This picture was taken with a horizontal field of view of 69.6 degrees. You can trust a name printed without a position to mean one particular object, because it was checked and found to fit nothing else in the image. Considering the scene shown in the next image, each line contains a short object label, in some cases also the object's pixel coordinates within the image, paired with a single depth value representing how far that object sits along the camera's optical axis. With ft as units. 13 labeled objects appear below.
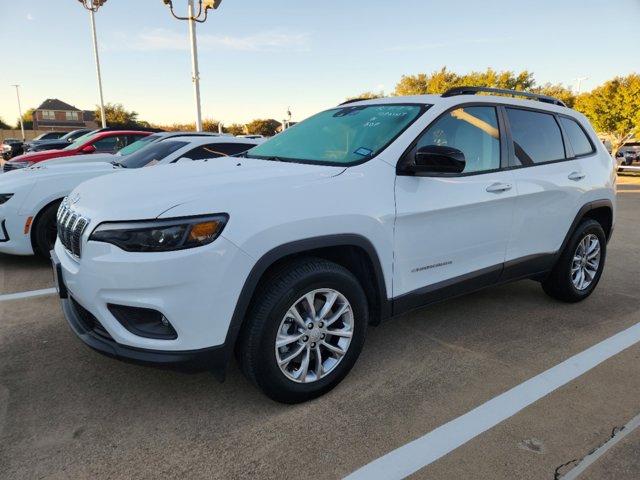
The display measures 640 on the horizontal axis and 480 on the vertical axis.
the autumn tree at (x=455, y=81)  93.45
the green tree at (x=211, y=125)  171.81
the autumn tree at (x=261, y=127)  190.70
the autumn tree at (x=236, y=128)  187.91
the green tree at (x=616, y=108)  71.31
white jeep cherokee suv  6.87
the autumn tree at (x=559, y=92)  95.71
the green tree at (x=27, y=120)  273.68
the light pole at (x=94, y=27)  94.79
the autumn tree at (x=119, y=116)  187.93
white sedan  15.38
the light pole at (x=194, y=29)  42.50
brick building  251.19
